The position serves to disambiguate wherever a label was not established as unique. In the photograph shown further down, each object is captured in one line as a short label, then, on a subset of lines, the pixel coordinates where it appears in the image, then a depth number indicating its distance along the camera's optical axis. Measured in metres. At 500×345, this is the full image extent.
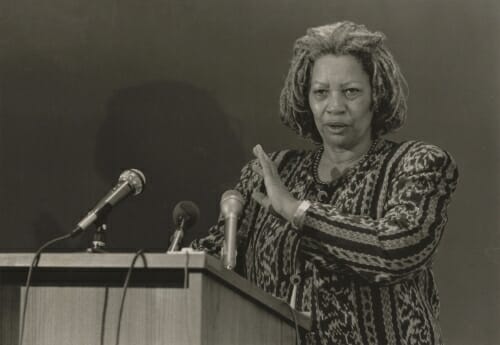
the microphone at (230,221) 3.92
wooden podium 3.43
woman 4.65
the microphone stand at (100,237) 4.13
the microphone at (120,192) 4.04
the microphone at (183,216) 4.29
